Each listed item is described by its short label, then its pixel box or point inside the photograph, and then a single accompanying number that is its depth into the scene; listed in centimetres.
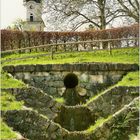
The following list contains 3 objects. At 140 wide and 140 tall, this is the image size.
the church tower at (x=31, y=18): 6426
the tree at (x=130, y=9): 3381
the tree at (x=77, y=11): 3544
